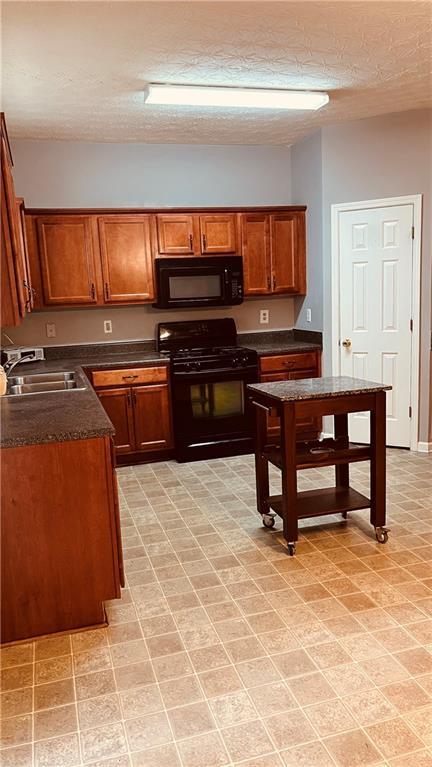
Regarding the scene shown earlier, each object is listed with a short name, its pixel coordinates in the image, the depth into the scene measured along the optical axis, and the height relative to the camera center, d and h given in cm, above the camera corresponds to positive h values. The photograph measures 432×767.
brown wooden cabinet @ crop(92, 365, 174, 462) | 447 -87
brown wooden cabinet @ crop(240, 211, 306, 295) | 500 +36
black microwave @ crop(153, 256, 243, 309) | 476 +12
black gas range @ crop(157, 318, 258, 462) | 459 -87
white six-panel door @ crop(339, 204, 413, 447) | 448 -12
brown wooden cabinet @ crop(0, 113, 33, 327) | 273 +24
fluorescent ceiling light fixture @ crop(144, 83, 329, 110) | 343 +124
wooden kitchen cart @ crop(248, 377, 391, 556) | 290 -87
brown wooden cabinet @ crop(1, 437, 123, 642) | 226 -96
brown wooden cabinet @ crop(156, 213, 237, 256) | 476 +53
